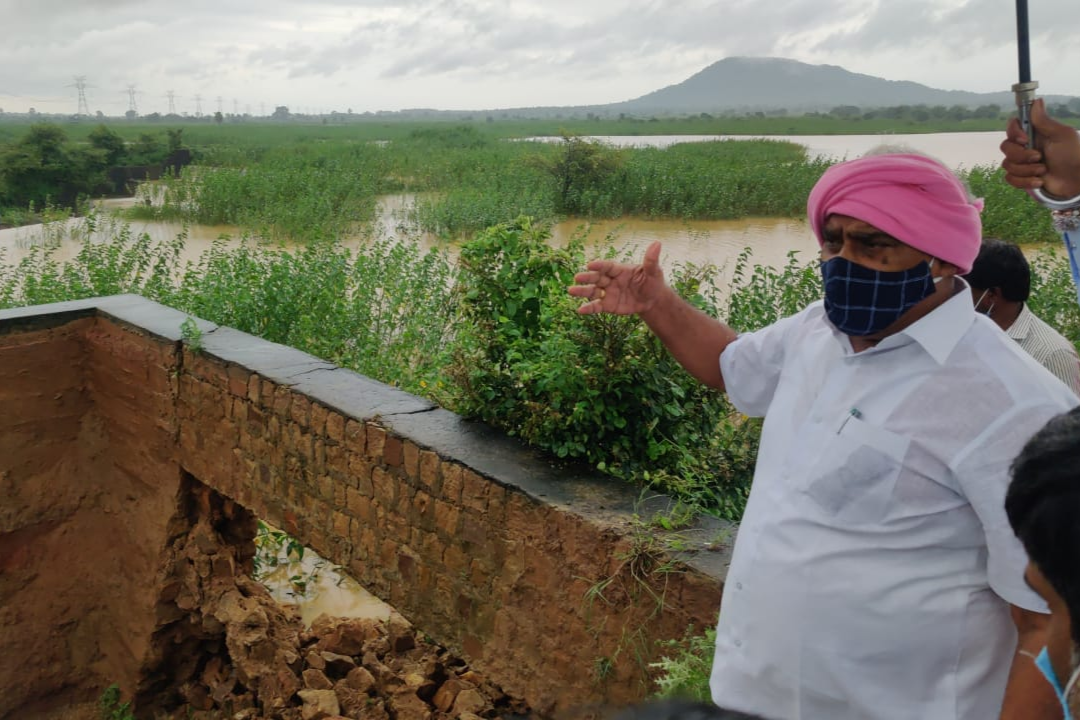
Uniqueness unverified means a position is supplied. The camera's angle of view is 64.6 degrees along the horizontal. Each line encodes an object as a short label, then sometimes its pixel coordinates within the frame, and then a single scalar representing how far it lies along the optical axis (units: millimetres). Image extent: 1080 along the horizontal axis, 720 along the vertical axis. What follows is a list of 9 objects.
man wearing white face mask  2545
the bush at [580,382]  2920
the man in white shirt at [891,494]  1284
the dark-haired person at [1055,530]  935
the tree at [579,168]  18406
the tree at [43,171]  22312
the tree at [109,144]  28625
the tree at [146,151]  29447
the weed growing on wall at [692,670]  2031
